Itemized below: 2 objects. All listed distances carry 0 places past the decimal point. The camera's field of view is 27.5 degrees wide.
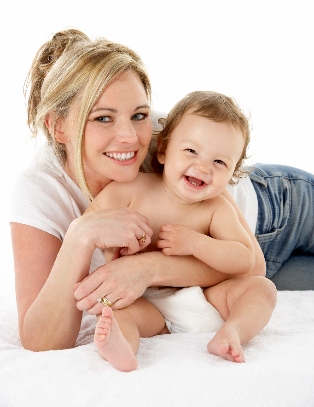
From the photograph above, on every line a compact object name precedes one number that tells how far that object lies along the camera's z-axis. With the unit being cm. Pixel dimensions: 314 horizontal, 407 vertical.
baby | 183
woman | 175
